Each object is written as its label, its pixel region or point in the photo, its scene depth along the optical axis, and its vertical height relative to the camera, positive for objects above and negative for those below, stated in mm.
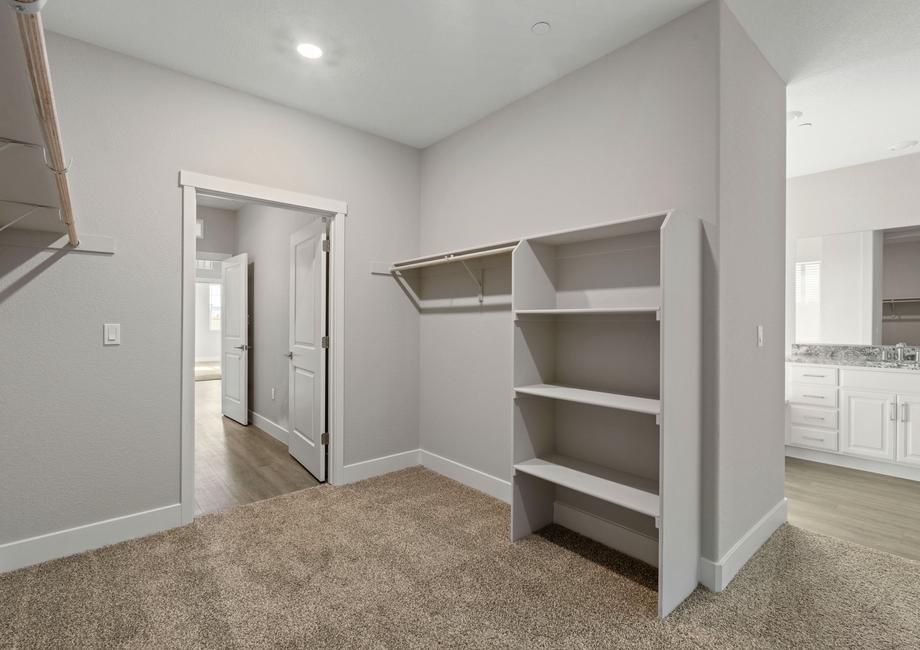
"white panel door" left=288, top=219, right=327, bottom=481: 3475 -223
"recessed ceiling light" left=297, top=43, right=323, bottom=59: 2463 +1497
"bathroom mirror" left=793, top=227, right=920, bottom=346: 3869 +337
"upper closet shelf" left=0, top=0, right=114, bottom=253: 823 +488
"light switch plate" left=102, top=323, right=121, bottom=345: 2477 -67
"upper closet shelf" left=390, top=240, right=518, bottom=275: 2807 +460
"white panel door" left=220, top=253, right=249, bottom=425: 5242 -184
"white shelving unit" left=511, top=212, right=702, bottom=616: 1941 -308
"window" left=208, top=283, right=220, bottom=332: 11266 +351
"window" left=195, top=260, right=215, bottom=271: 9929 +1250
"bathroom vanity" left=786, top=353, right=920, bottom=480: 3664 -757
